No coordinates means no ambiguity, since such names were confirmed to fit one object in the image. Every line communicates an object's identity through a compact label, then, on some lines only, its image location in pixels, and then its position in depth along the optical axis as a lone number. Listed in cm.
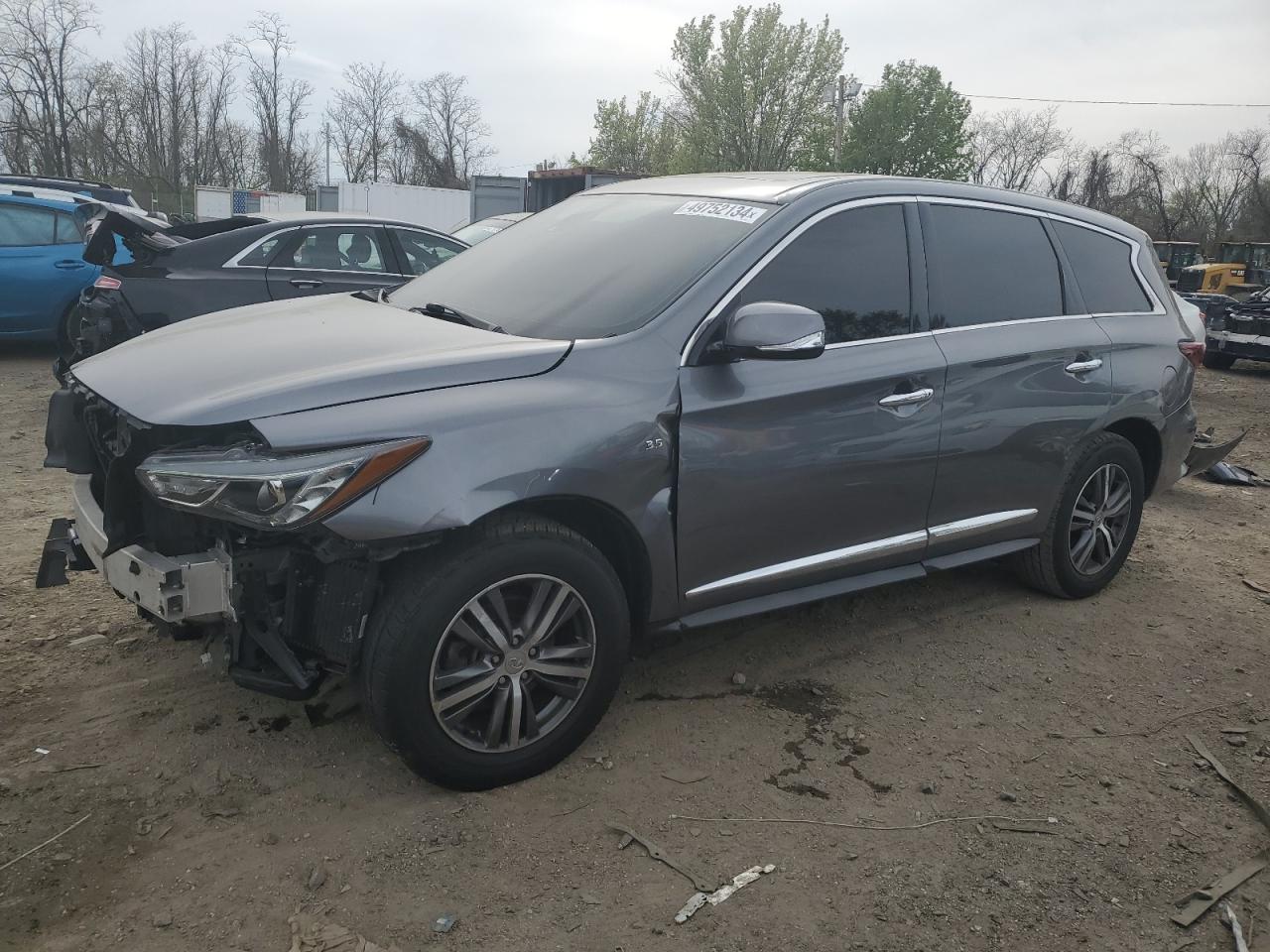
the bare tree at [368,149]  5731
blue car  973
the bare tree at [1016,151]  6862
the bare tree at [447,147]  5619
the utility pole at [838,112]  4044
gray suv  262
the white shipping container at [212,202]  3419
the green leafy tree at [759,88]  4356
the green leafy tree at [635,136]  5366
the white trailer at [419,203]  2895
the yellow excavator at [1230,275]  2352
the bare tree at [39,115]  4106
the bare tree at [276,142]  5175
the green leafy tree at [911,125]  3919
